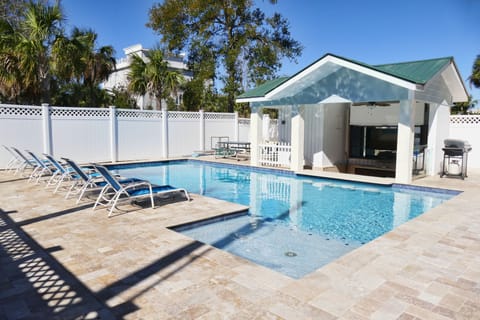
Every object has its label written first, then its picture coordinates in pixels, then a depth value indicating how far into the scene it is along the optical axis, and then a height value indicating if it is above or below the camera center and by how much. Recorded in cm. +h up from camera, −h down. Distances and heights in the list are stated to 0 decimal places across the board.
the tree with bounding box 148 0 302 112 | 2347 +653
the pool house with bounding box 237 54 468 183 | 1037 +71
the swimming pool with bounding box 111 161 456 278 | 551 -187
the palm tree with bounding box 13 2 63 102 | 1352 +342
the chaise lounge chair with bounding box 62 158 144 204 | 762 -118
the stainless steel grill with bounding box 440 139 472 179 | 1095 -97
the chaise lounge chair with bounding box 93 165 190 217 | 672 -125
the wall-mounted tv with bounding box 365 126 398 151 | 1415 -26
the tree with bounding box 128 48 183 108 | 1869 +293
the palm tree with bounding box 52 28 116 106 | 1413 +314
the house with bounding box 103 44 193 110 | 3738 +739
